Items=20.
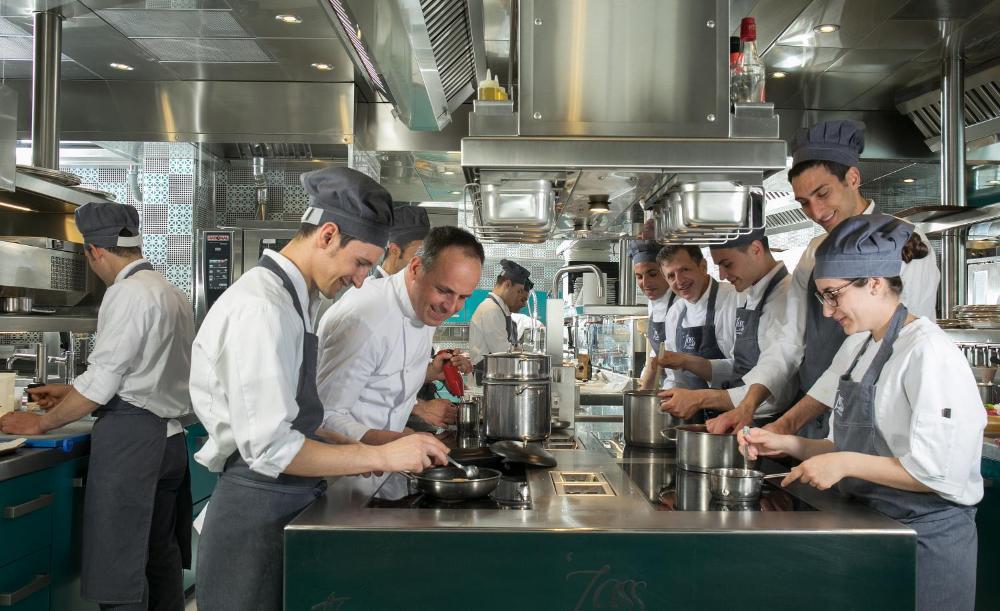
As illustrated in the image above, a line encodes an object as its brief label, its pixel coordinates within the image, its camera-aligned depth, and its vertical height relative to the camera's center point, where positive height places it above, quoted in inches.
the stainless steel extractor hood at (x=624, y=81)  93.7 +27.2
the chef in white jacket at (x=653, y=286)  190.2 +6.5
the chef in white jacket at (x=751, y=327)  111.8 -2.1
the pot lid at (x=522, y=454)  93.1 -16.4
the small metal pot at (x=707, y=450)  90.9 -15.4
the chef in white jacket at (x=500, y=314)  249.3 -0.4
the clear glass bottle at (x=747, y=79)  96.4 +28.0
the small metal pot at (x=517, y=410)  103.0 -12.5
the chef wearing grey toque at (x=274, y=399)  71.3 -7.9
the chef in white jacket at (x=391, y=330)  100.3 -2.3
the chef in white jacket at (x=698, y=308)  161.2 +1.1
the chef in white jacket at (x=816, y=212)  108.8 +14.0
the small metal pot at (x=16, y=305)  178.9 +1.3
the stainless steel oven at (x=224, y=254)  215.8 +15.4
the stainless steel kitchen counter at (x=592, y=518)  67.7 -17.9
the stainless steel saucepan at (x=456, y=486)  77.4 -16.7
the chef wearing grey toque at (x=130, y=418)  122.3 -16.6
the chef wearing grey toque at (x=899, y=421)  72.3 -10.0
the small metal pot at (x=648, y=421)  112.0 -15.1
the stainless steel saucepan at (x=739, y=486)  78.5 -16.8
